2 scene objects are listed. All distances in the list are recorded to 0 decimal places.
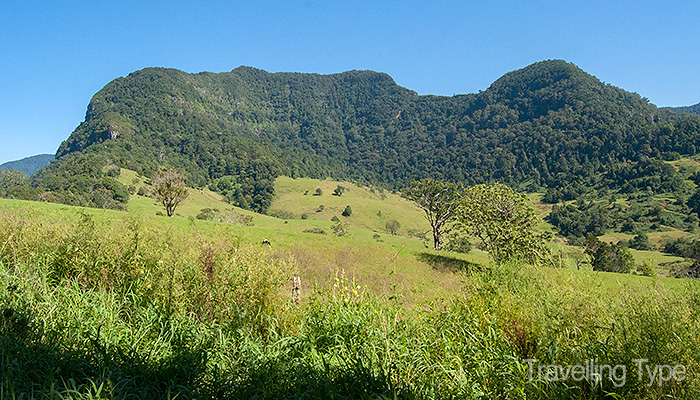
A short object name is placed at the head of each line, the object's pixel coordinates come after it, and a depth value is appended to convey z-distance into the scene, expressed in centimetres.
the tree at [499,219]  2089
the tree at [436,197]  3584
